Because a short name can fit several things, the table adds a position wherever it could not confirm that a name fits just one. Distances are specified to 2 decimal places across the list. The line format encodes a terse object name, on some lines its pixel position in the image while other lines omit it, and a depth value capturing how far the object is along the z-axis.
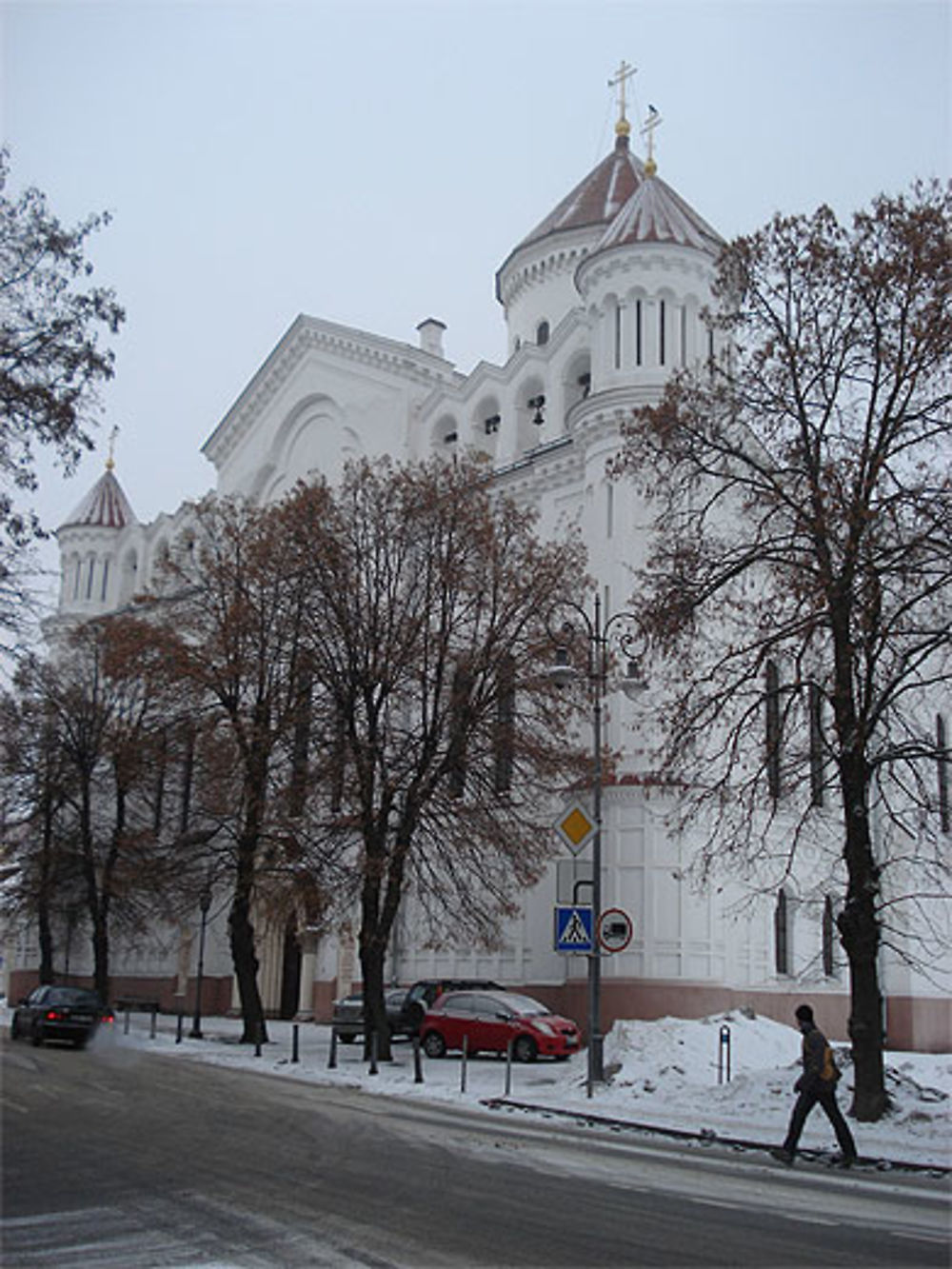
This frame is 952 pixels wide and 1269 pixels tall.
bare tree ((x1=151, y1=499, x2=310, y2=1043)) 30.61
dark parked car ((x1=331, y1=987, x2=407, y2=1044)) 33.00
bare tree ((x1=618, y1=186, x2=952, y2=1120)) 17.75
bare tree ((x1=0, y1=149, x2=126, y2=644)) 16.77
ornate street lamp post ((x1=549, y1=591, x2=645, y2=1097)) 21.28
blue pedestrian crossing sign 20.83
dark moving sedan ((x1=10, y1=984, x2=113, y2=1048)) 30.70
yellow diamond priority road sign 21.92
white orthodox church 31.73
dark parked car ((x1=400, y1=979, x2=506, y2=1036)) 31.59
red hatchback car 27.34
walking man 14.32
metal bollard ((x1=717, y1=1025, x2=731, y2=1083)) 22.39
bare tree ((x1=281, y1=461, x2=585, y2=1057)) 28.17
